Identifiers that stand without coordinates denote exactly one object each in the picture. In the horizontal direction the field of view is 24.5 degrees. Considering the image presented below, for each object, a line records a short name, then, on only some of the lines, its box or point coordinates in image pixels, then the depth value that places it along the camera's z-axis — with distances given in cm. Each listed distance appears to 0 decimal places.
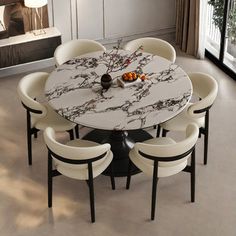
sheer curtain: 672
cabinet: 628
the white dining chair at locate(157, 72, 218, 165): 479
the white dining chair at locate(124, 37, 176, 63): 565
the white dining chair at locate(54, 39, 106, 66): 562
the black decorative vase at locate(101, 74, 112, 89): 475
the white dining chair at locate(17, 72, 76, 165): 479
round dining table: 446
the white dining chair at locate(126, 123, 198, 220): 421
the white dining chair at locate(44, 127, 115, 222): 418
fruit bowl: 483
